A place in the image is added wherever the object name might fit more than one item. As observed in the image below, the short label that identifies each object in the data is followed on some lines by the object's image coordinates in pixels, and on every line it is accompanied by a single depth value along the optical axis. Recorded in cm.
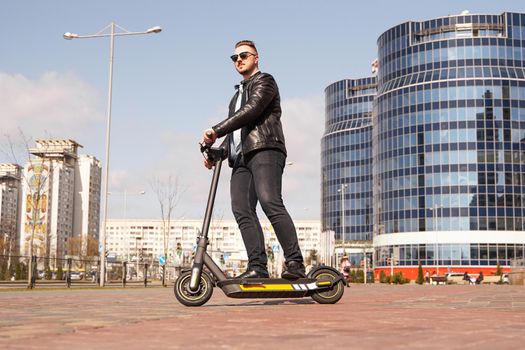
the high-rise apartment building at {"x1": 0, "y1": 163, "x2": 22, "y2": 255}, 18050
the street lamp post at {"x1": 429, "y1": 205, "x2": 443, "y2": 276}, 8456
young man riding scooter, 612
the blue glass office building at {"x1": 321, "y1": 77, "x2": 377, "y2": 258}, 11650
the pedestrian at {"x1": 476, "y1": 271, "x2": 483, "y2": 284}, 6738
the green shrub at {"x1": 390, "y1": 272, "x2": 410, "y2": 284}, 6228
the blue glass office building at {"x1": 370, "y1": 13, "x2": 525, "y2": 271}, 8294
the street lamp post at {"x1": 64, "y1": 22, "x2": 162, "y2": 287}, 2919
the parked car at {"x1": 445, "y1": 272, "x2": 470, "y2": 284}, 7293
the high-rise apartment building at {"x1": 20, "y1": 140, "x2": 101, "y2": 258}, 17438
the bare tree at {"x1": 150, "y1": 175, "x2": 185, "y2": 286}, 5602
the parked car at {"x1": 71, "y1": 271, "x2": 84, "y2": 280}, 2530
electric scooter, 588
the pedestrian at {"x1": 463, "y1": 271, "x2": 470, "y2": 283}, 7069
